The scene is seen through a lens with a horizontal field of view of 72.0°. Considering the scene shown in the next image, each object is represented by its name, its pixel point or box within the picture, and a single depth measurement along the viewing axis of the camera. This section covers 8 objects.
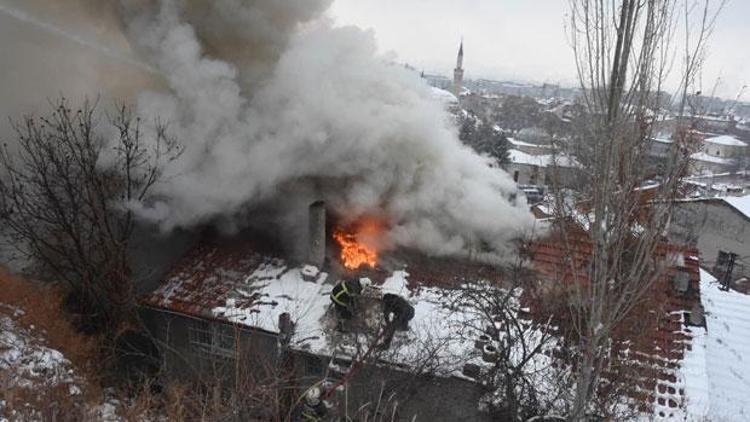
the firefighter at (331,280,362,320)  10.43
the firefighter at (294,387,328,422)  8.58
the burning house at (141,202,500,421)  9.84
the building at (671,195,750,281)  23.03
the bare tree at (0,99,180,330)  11.38
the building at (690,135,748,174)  59.09
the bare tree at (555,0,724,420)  5.86
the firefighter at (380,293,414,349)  10.20
